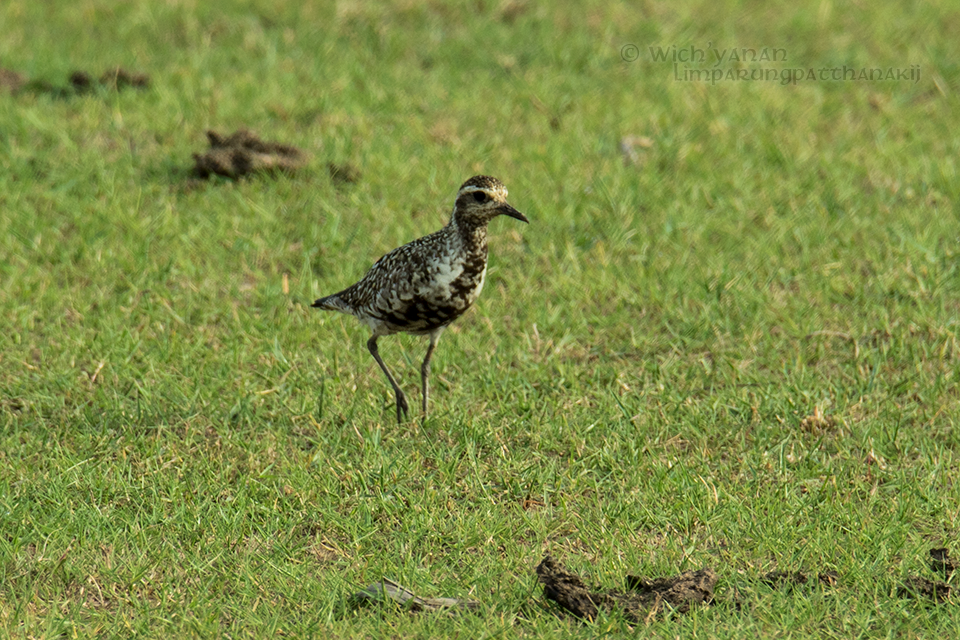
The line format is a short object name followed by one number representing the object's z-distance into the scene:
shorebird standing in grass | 12.61
